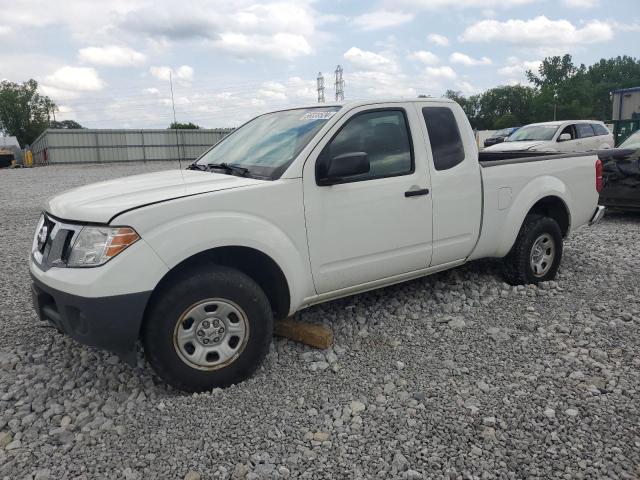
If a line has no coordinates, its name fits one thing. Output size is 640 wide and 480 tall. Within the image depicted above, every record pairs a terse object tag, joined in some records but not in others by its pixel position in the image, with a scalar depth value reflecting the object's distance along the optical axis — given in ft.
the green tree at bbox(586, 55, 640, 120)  323.57
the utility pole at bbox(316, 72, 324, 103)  205.77
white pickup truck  10.03
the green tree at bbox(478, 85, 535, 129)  319.88
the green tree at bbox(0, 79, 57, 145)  253.03
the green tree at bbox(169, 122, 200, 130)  188.03
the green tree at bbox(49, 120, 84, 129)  298.06
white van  44.91
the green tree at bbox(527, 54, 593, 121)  279.08
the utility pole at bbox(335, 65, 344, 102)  198.73
